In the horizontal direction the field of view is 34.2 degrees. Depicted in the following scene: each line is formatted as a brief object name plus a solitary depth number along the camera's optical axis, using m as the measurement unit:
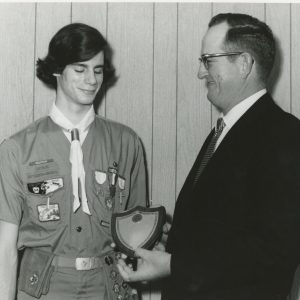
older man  1.21
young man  1.64
